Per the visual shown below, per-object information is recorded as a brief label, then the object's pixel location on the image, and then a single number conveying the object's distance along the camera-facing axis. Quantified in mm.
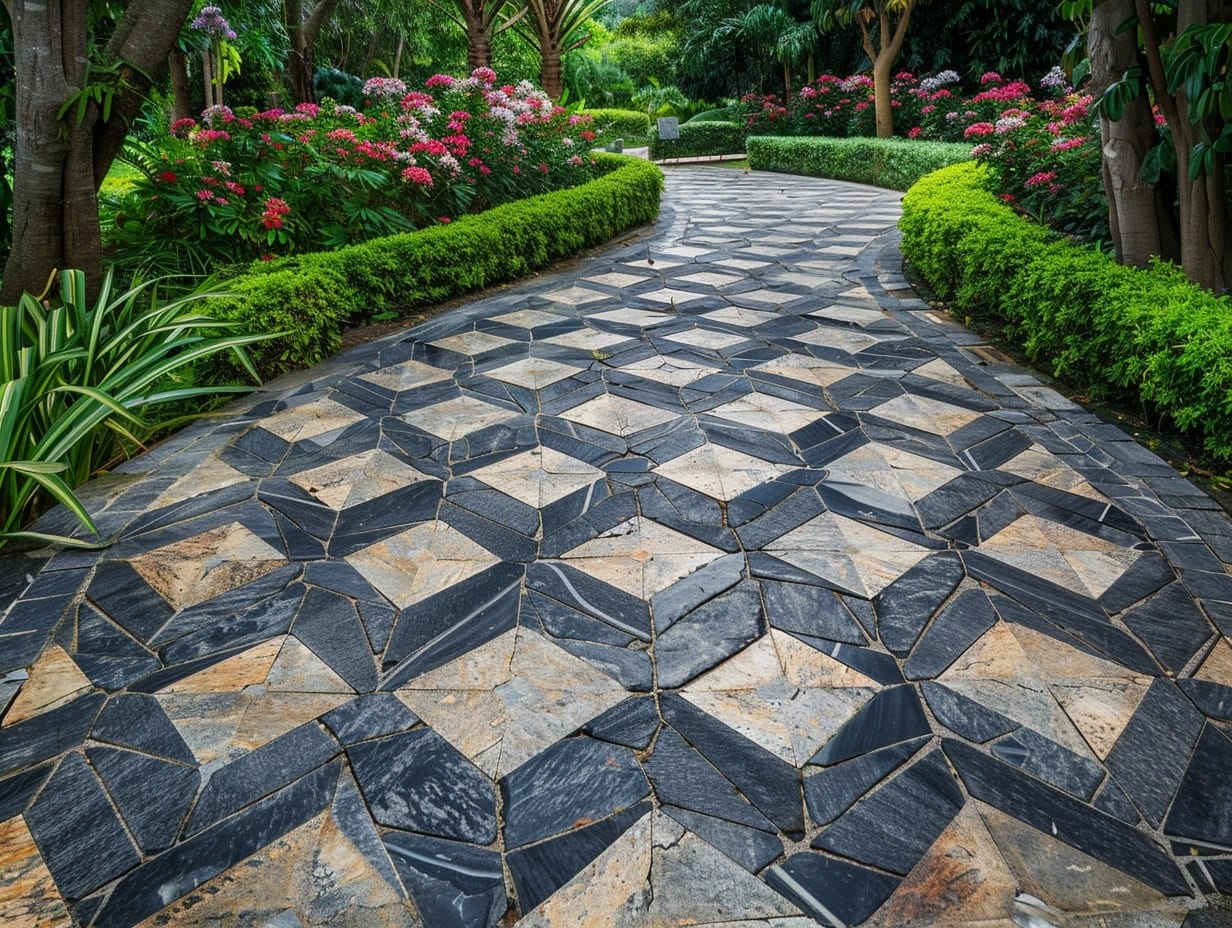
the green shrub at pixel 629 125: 20500
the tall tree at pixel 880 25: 12781
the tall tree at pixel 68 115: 3555
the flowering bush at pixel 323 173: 4676
